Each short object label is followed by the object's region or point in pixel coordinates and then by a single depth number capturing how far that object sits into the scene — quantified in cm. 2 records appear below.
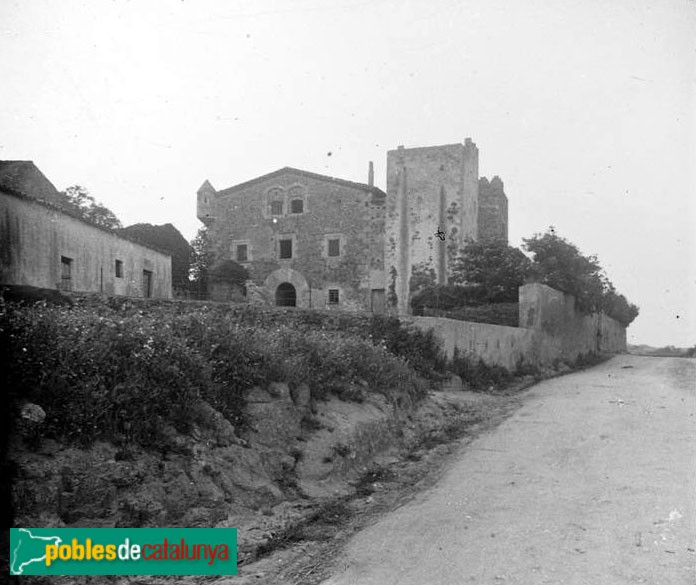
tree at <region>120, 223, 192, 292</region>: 3316
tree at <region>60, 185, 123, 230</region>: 3005
